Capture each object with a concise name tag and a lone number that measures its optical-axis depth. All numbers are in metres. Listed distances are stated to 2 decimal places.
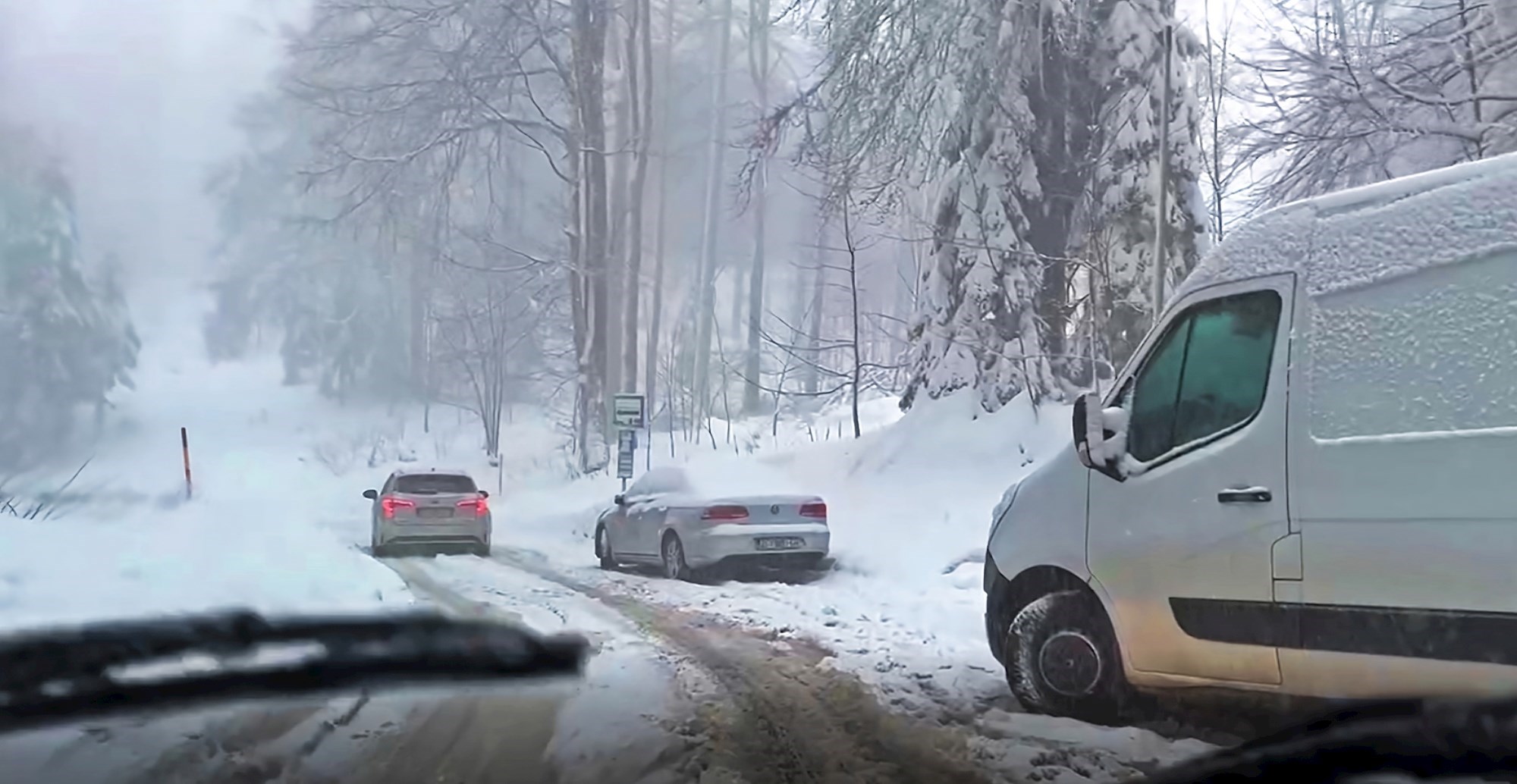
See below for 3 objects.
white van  3.32
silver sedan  9.46
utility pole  7.47
